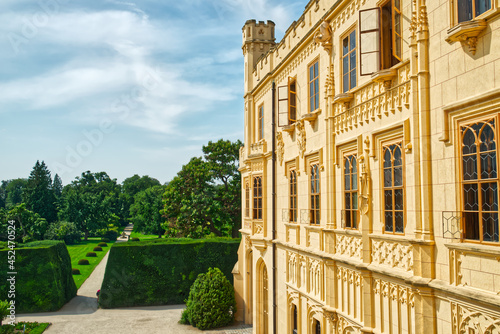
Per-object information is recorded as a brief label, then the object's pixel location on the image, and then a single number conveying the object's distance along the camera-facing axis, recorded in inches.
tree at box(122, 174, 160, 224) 4040.4
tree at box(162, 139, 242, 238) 1462.8
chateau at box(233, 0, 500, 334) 266.5
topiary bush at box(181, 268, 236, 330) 917.2
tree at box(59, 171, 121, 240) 2613.2
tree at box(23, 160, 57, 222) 2687.0
